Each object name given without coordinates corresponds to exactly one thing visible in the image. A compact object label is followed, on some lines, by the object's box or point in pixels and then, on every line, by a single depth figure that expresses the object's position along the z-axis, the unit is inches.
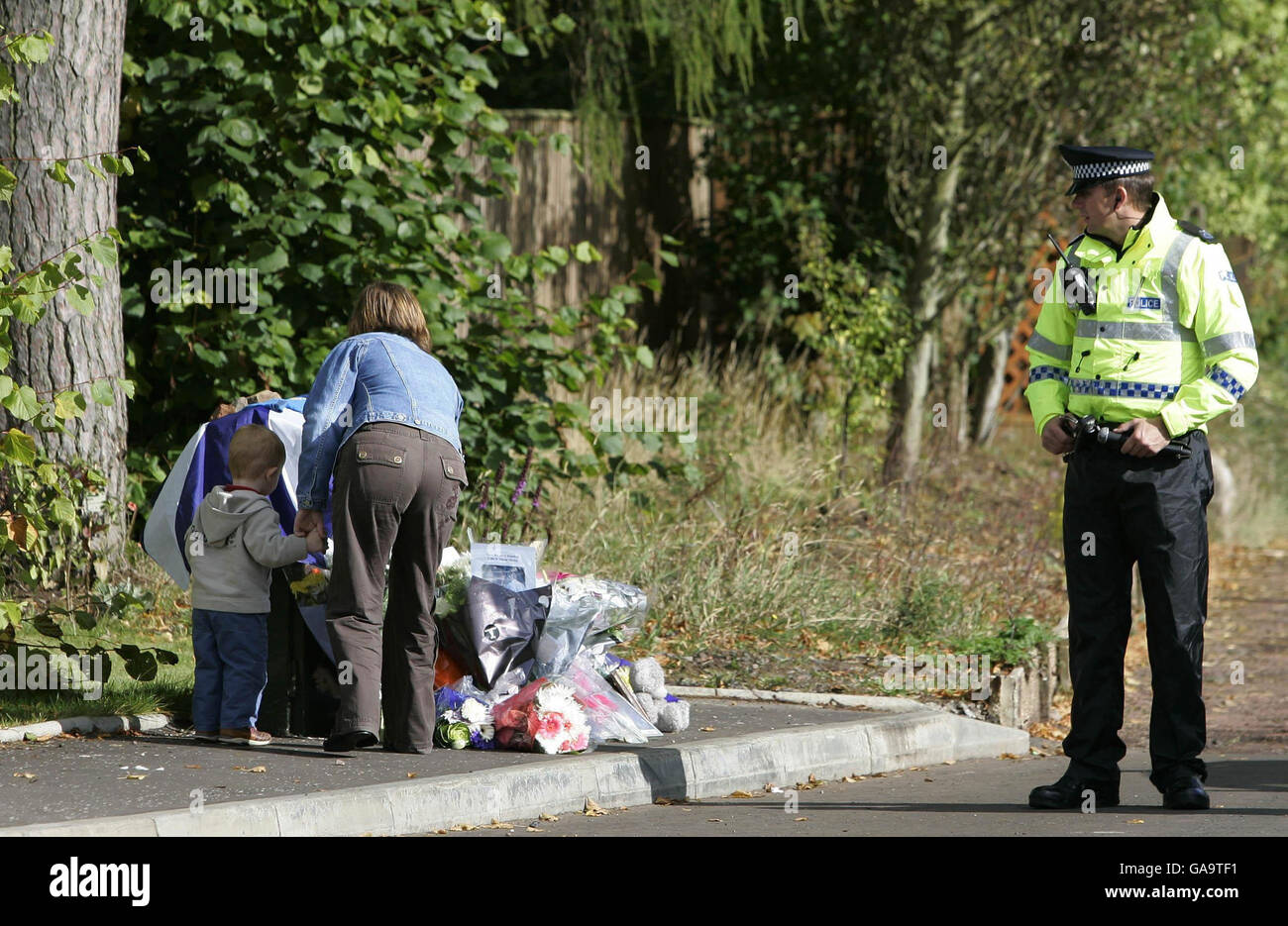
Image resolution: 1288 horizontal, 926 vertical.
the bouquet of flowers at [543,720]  490.0
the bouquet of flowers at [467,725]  501.0
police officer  438.9
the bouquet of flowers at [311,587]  498.4
